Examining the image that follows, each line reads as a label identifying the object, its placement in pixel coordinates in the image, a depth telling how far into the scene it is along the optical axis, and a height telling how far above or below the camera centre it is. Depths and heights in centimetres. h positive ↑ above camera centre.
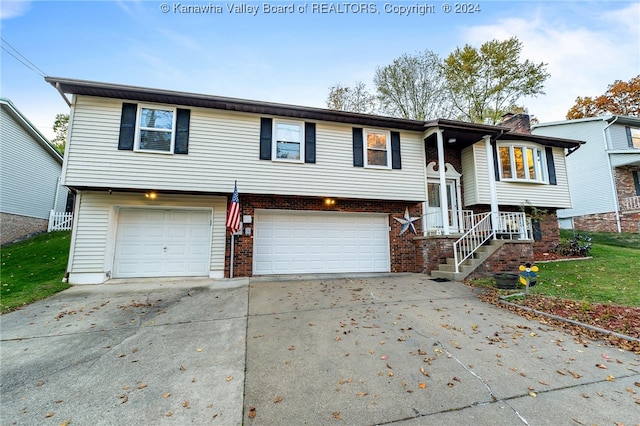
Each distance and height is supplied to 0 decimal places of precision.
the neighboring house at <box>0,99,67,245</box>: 1193 +329
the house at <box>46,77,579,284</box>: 762 +167
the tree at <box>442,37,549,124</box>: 1723 +1117
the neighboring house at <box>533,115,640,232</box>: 1481 +401
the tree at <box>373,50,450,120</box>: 1798 +1089
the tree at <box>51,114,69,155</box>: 2692 +1183
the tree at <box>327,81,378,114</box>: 1832 +1023
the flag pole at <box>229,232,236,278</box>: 823 -36
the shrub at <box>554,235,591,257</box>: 1037 -36
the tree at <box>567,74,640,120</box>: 2016 +1124
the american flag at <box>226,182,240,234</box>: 768 +76
